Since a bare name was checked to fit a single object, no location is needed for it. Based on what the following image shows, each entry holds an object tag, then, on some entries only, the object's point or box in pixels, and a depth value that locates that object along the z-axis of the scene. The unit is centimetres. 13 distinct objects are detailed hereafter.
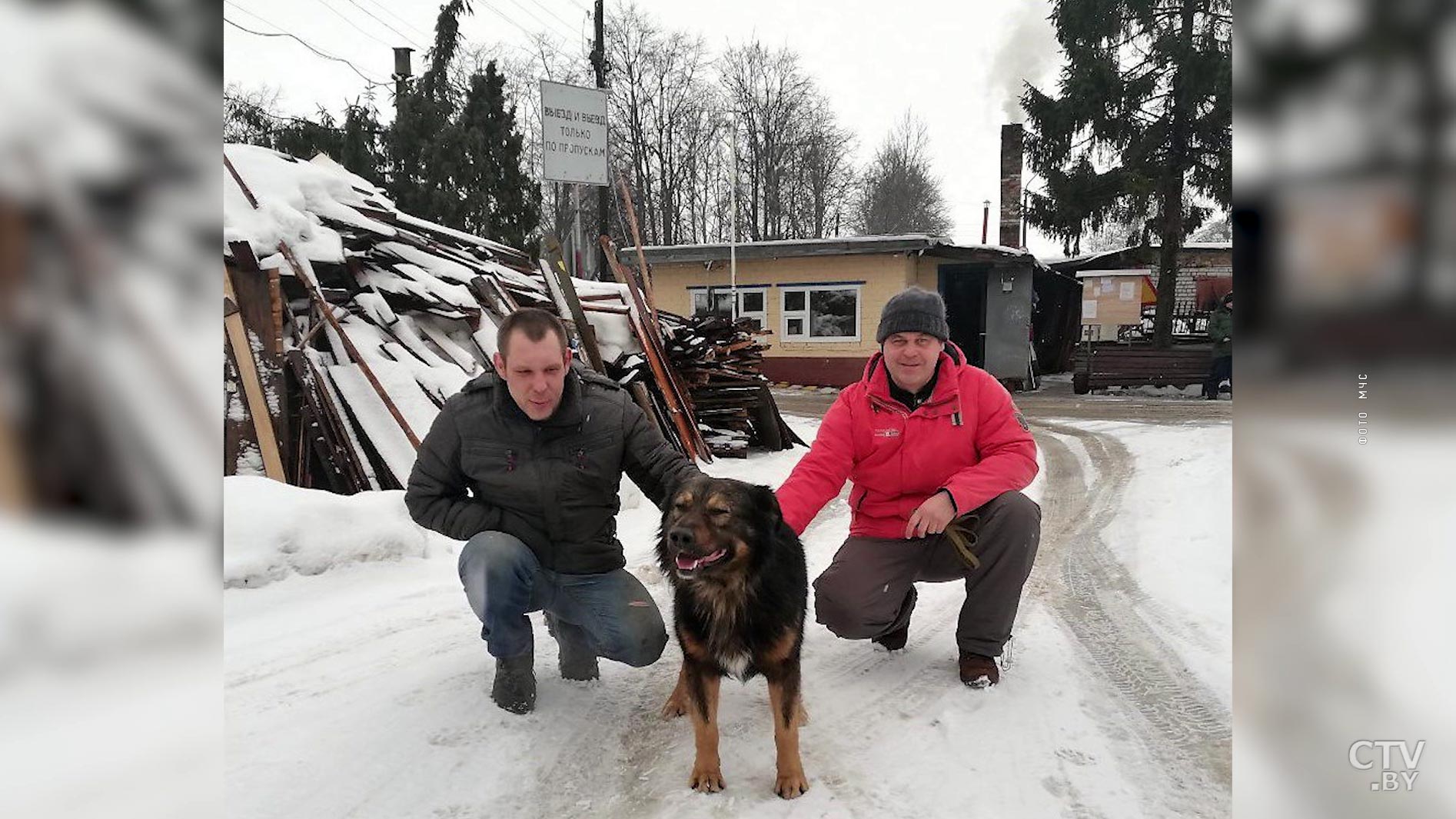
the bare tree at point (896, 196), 3006
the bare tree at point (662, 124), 2119
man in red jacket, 298
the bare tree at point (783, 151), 2439
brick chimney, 1773
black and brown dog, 236
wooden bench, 1395
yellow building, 1659
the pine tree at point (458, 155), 1686
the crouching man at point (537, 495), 272
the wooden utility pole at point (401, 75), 1667
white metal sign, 856
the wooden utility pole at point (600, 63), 1605
